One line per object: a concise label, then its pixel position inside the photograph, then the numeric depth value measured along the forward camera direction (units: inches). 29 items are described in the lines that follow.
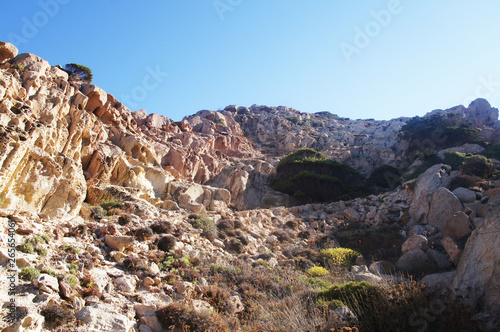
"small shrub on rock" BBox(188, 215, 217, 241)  513.3
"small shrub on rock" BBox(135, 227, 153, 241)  407.5
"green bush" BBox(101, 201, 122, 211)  504.1
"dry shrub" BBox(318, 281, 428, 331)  247.4
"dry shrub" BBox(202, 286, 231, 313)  306.2
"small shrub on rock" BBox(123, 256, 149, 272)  329.4
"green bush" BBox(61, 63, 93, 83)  1235.9
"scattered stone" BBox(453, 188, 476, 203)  554.3
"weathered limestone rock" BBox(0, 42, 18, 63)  637.2
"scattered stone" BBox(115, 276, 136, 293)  288.8
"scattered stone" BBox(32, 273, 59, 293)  233.6
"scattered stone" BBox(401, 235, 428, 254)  461.7
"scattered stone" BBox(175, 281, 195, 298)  311.0
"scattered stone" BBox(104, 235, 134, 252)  354.9
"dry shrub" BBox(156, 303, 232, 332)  261.1
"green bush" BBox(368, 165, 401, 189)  1188.6
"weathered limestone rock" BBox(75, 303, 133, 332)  227.3
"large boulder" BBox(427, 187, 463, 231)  527.2
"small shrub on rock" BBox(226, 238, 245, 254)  500.4
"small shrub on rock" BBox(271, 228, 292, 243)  612.7
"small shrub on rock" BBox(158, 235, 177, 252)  402.0
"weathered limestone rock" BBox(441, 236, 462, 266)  401.4
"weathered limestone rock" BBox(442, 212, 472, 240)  448.8
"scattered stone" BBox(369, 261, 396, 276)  421.7
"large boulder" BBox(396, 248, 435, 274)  413.4
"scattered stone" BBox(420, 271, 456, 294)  311.9
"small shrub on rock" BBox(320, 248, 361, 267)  491.5
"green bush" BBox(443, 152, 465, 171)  1022.5
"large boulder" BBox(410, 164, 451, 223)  599.8
